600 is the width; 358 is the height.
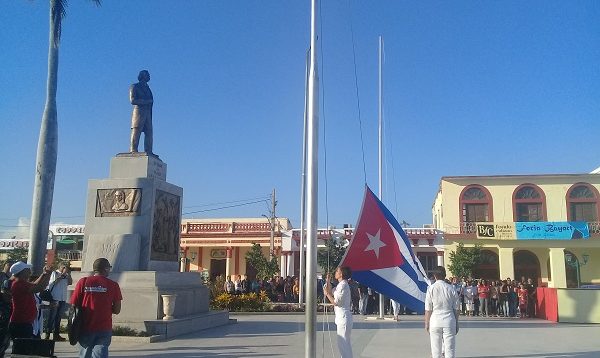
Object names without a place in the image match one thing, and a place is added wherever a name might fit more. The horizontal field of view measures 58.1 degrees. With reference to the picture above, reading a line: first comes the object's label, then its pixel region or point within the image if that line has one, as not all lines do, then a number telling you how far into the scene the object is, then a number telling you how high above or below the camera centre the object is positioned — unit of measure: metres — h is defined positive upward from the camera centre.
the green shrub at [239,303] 19.19 -1.01
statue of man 14.27 +4.25
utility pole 36.30 +2.82
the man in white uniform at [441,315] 7.70 -0.52
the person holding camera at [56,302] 10.76 -0.59
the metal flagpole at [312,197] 6.92 +1.08
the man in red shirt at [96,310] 5.61 -0.39
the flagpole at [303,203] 20.39 +2.99
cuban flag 8.66 +0.30
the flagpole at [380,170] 17.51 +3.61
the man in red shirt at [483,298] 22.03 -0.77
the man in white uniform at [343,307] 7.68 -0.44
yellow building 34.09 +3.52
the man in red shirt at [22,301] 6.54 -0.35
